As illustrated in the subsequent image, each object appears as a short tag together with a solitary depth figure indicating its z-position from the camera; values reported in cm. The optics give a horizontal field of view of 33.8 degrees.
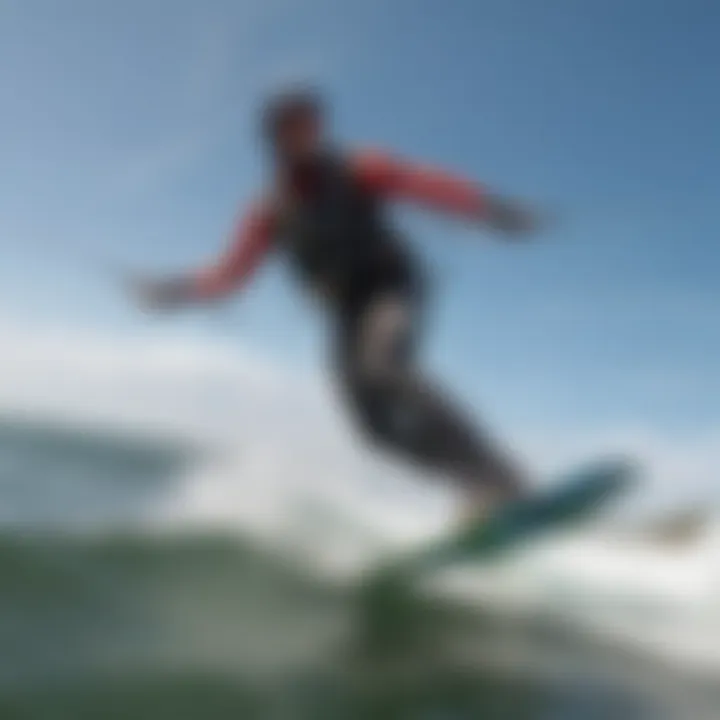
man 263
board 247
